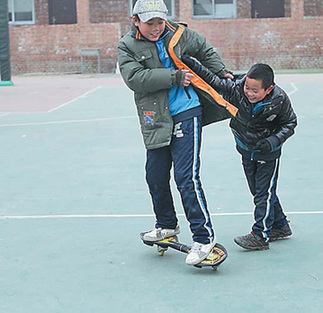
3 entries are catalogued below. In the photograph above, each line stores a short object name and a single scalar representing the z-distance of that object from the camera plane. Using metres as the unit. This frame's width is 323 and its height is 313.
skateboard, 6.34
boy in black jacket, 6.58
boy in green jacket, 6.35
